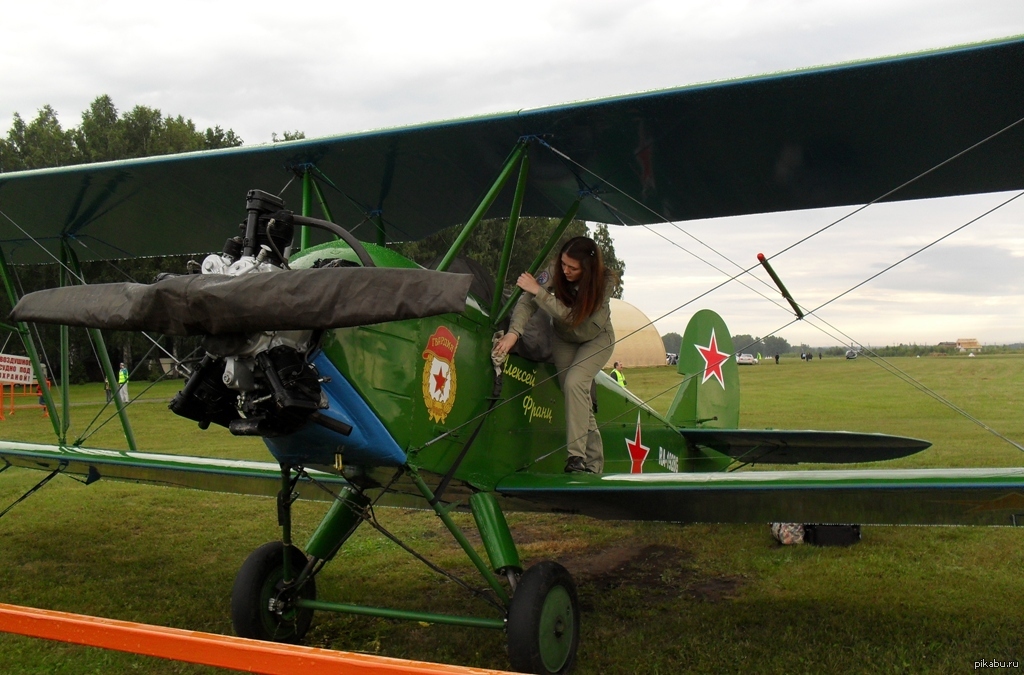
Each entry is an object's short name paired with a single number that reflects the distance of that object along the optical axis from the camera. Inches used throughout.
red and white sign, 415.4
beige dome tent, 1628.9
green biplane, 112.6
